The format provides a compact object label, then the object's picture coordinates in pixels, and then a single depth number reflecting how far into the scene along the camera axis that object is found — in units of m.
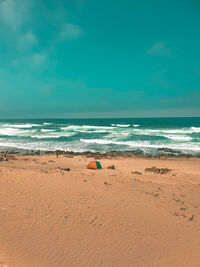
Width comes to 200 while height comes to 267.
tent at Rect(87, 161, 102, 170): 13.15
